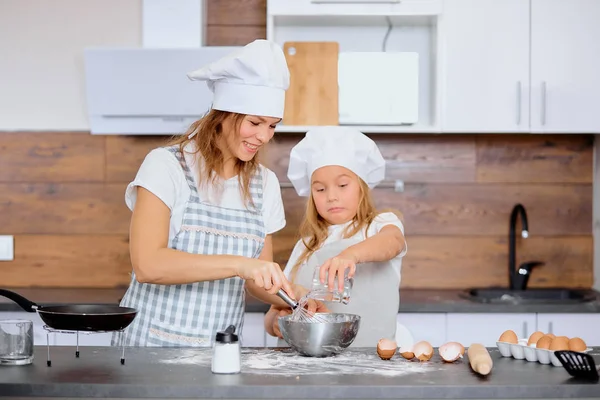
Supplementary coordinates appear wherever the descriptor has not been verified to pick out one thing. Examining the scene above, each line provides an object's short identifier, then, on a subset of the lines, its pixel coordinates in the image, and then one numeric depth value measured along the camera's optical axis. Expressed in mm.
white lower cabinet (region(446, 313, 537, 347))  3129
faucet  3521
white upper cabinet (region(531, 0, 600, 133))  3268
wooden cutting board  3285
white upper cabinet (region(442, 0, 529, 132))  3250
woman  2119
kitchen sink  3445
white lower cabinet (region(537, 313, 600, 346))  3133
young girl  2465
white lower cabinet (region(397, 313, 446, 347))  3121
